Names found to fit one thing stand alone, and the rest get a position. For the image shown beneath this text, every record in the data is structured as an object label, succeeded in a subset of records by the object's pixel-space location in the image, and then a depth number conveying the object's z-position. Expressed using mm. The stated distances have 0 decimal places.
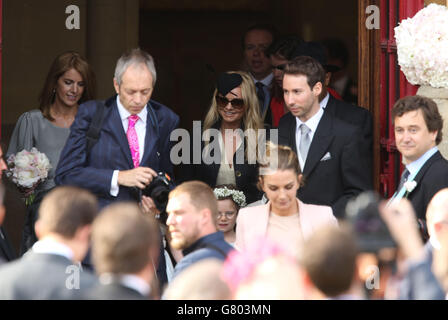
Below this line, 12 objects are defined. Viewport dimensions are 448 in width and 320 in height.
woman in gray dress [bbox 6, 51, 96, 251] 13539
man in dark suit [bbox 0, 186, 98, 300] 7867
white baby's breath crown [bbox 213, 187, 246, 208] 12764
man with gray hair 11656
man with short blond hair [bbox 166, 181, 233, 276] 9492
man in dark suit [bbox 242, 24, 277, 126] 15227
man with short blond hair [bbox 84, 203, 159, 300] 7492
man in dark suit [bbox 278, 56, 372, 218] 12094
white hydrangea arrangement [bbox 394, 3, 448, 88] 11750
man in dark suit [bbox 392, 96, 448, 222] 10914
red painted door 12711
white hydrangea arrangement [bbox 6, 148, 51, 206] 13000
